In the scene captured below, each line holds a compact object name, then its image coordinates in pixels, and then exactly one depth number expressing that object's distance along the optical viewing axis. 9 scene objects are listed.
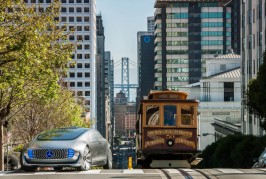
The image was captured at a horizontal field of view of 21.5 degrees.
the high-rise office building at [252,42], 65.75
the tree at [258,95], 40.34
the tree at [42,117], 51.84
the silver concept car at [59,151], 17.97
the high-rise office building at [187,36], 173.75
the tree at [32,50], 24.72
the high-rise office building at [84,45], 184.00
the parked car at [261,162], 23.87
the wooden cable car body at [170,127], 27.38
